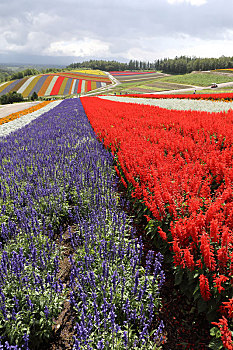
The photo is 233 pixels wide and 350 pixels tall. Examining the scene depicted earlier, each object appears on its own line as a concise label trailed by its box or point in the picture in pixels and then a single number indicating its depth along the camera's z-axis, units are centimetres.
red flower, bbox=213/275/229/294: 229
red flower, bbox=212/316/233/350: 193
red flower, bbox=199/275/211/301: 237
